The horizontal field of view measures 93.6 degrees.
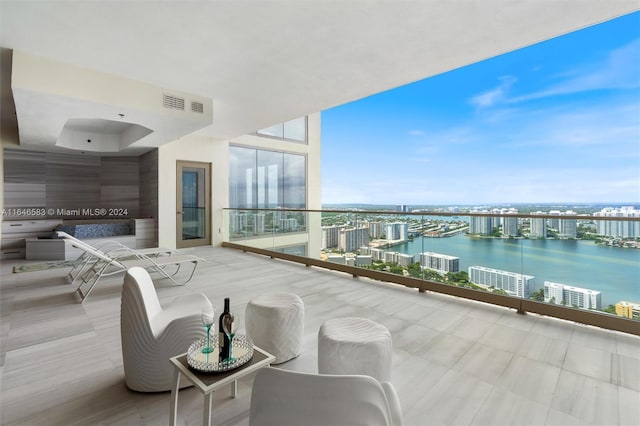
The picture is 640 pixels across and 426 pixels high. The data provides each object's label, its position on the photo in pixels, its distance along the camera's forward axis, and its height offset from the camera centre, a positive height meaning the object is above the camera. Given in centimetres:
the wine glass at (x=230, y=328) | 143 -57
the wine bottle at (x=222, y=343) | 141 -63
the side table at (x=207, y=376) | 123 -73
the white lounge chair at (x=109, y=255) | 442 -75
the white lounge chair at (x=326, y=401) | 84 -54
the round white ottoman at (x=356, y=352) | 178 -86
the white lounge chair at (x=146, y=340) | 183 -80
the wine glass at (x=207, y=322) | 148 -56
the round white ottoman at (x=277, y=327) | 222 -89
